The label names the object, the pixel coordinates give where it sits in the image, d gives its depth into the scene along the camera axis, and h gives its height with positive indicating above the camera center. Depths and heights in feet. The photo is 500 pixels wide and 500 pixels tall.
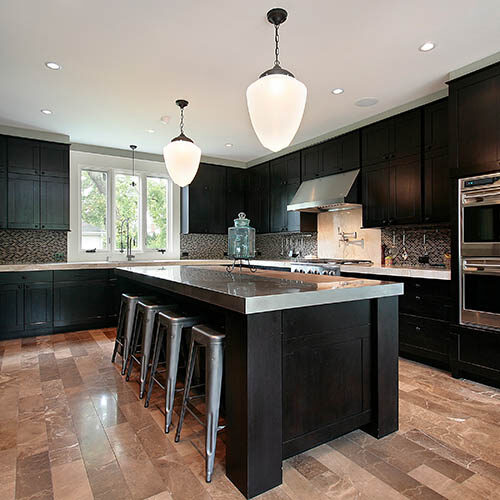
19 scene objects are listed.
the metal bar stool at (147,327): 9.09 -1.98
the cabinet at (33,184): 15.83 +3.09
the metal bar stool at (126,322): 10.47 -2.20
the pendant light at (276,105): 6.95 +2.88
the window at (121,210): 19.15 +2.27
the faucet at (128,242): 19.49 +0.47
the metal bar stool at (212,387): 5.87 -2.33
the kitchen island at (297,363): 5.36 -1.95
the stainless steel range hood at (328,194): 15.02 +2.48
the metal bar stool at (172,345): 7.35 -2.04
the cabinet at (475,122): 9.70 +3.58
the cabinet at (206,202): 20.88 +2.86
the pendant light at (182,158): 11.19 +2.92
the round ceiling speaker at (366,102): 12.94 +5.45
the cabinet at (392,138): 12.88 +4.27
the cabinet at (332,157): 15.43 +4.32
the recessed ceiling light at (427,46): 9.25 +5.31
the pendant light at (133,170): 20.14 +4.57
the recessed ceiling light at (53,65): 10.29 +5.42
